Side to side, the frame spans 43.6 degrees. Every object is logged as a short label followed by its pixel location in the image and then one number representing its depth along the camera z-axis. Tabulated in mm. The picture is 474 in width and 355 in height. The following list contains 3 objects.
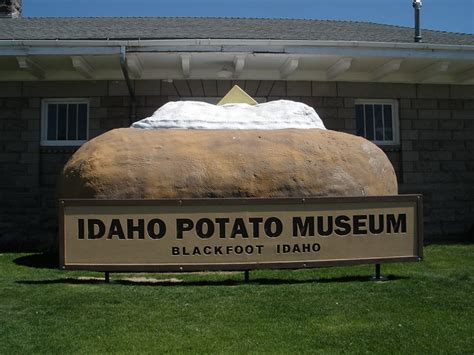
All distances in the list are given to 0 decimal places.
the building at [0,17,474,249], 10133
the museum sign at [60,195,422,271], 6047
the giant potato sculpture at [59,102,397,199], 6402
